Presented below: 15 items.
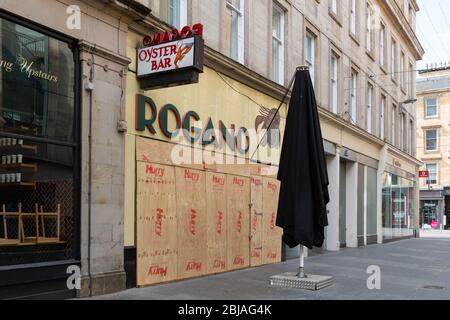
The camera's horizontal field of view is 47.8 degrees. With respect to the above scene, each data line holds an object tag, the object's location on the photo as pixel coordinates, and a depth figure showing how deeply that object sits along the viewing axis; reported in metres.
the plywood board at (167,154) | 8.89
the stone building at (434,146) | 44.78
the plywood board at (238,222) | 11.35
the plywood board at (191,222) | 9.71
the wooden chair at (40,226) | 7.09
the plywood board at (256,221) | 12.29
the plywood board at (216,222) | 10.59
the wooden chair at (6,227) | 6.76
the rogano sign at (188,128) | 8.93
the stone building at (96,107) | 7.00
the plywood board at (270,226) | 12.97
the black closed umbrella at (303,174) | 8.70
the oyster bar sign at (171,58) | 8.02
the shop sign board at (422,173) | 34.92
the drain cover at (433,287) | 9.53
